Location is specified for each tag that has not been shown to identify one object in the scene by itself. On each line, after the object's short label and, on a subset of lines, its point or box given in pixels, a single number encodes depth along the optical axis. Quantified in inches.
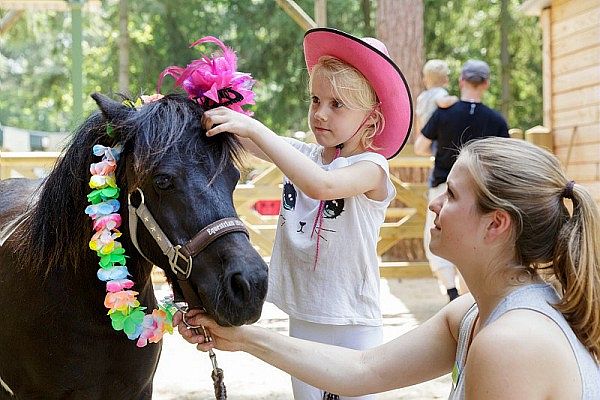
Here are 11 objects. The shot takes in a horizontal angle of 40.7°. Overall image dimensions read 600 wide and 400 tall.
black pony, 79.0
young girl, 103.0
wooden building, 327.3
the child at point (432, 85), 297.9
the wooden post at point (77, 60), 439.2
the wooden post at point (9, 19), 382.3
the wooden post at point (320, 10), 327.7
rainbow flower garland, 89.6
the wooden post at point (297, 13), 290.0
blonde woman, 65.1
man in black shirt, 255.6
